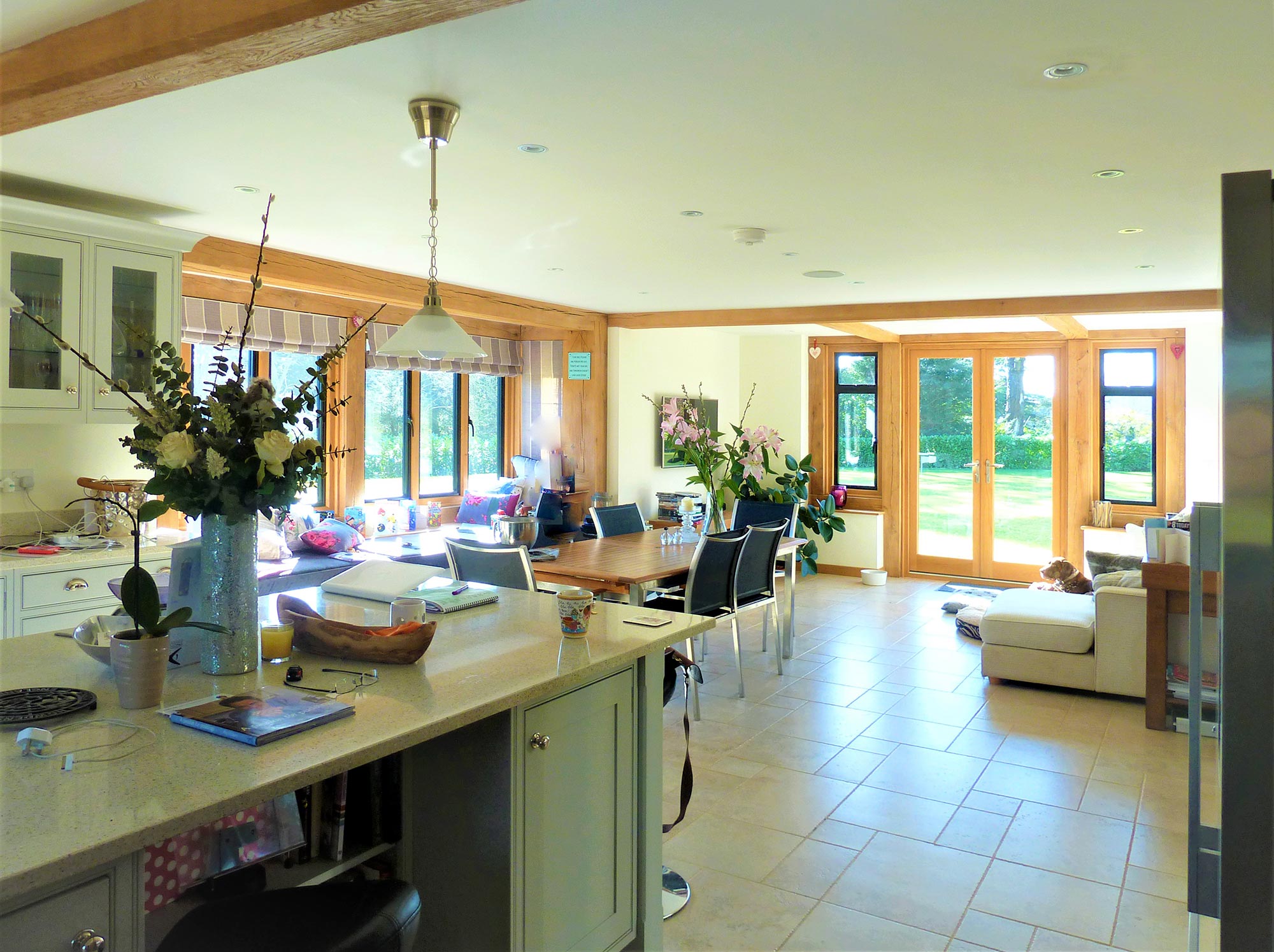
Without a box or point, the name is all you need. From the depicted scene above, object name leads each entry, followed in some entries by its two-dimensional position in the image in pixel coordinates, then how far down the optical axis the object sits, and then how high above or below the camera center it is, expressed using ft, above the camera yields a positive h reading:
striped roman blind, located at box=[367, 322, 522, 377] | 21.75 +2.96
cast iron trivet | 5.13 -1.34
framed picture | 25.70 +0.65
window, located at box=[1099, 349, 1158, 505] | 25.41 +1.28
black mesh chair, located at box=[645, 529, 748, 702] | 14.69 -1.76
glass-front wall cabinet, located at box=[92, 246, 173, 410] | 12.48 +2.36
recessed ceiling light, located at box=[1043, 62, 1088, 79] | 7.41 +3.31
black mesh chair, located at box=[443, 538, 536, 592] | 12.42 -1.28
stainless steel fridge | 3.12 -0.34
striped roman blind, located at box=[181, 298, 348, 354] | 18.02 +3.11
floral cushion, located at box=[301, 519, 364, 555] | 18.03 -1.30
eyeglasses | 5.91 -1.40
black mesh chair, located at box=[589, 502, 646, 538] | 19.07 -1.02
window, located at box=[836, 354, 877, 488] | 28.86 +1.65
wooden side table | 14.42 -2.37
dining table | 13.96 -1.52
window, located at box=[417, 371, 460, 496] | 23.59 +1.04
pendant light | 9.32 +1.47
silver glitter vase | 6.07 -0.80
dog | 20.31 -2.43
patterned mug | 7.21 -1.13
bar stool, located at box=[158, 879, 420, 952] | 4.66 -2.38
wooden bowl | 6.45 -1.22
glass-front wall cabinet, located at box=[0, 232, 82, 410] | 11.61 +1.98
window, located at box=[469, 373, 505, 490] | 24.98 +1.19
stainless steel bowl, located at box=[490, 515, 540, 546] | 12.07 -0.76
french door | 26.68 +0.36
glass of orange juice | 6.54 -1.23
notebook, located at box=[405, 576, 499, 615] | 8.35 -1.17
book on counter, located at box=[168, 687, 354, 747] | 4.94 -1.38
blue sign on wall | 23.98 +2.85
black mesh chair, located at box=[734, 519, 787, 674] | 16.06 -1.76
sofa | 15.43 -3.01
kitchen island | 3.94 -1.68
